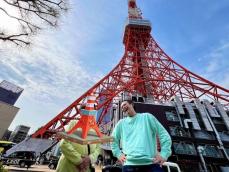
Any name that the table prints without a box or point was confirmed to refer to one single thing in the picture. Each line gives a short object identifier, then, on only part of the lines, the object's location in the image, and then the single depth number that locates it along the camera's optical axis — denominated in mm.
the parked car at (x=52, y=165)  12515
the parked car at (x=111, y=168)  7777
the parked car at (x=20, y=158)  11188
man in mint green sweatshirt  1403
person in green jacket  1669
